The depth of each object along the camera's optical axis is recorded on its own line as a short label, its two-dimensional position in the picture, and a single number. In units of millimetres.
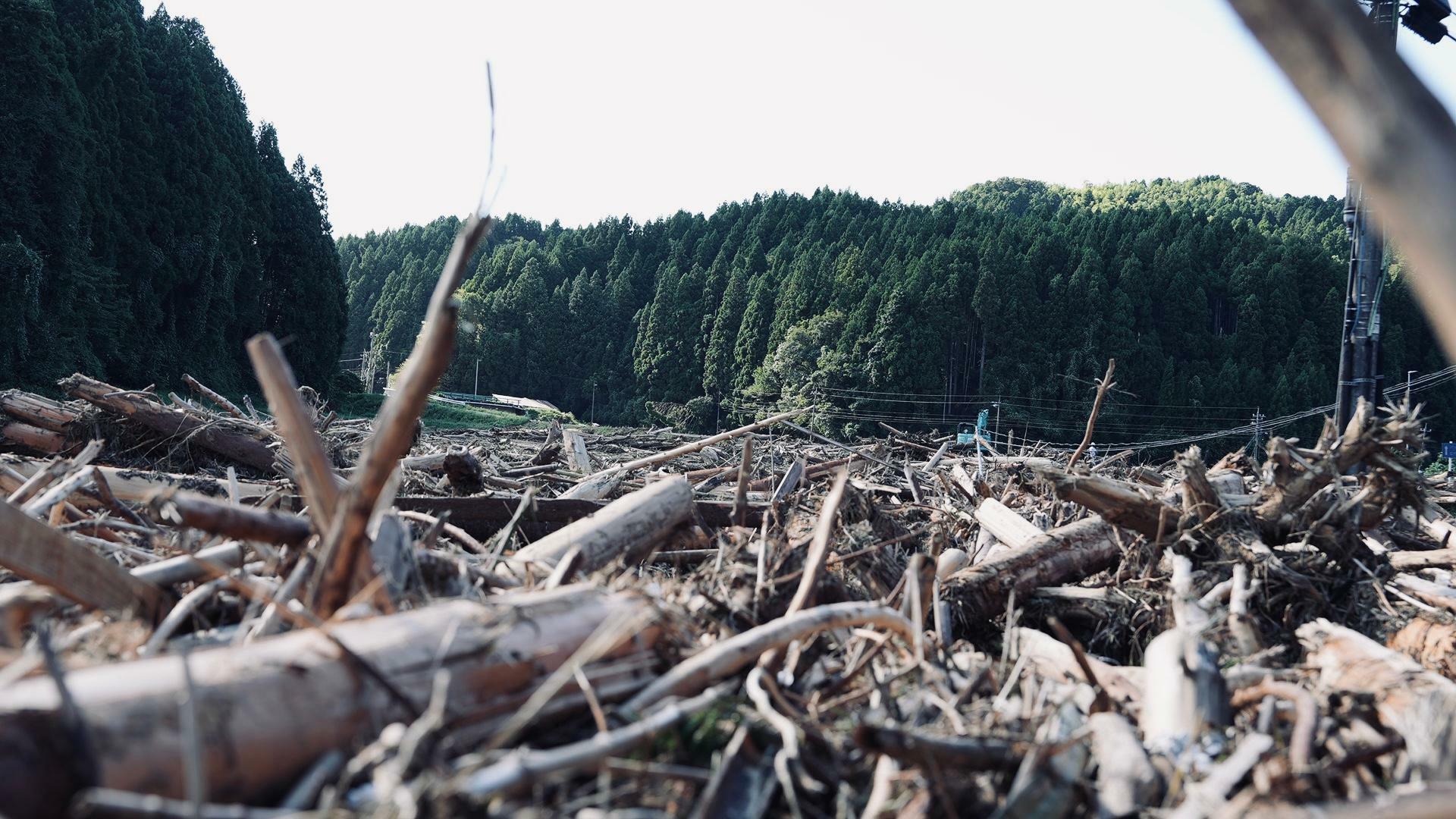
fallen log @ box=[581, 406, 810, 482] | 5488
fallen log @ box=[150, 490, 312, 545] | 2328
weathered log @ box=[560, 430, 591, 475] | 8344
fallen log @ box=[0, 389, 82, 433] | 7867
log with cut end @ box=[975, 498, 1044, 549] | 5477
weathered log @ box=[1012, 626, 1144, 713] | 2973
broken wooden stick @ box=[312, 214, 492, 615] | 2002
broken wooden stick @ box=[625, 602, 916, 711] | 2062
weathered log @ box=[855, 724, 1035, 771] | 1812
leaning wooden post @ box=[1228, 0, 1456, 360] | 1104
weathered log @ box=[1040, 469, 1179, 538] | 4703
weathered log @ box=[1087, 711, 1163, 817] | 1949
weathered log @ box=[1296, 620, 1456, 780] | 1990
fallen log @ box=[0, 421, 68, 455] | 7852
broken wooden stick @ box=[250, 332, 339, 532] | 2189
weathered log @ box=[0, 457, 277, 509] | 5188
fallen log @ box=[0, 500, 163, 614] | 2305
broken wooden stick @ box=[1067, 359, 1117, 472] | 5881
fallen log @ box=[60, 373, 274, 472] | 7570
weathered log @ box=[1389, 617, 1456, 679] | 3486
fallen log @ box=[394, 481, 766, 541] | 5055
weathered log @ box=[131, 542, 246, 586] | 2715
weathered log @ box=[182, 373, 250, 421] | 8438
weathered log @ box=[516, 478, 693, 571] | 3717
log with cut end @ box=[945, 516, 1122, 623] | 4219
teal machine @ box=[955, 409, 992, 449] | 9684
